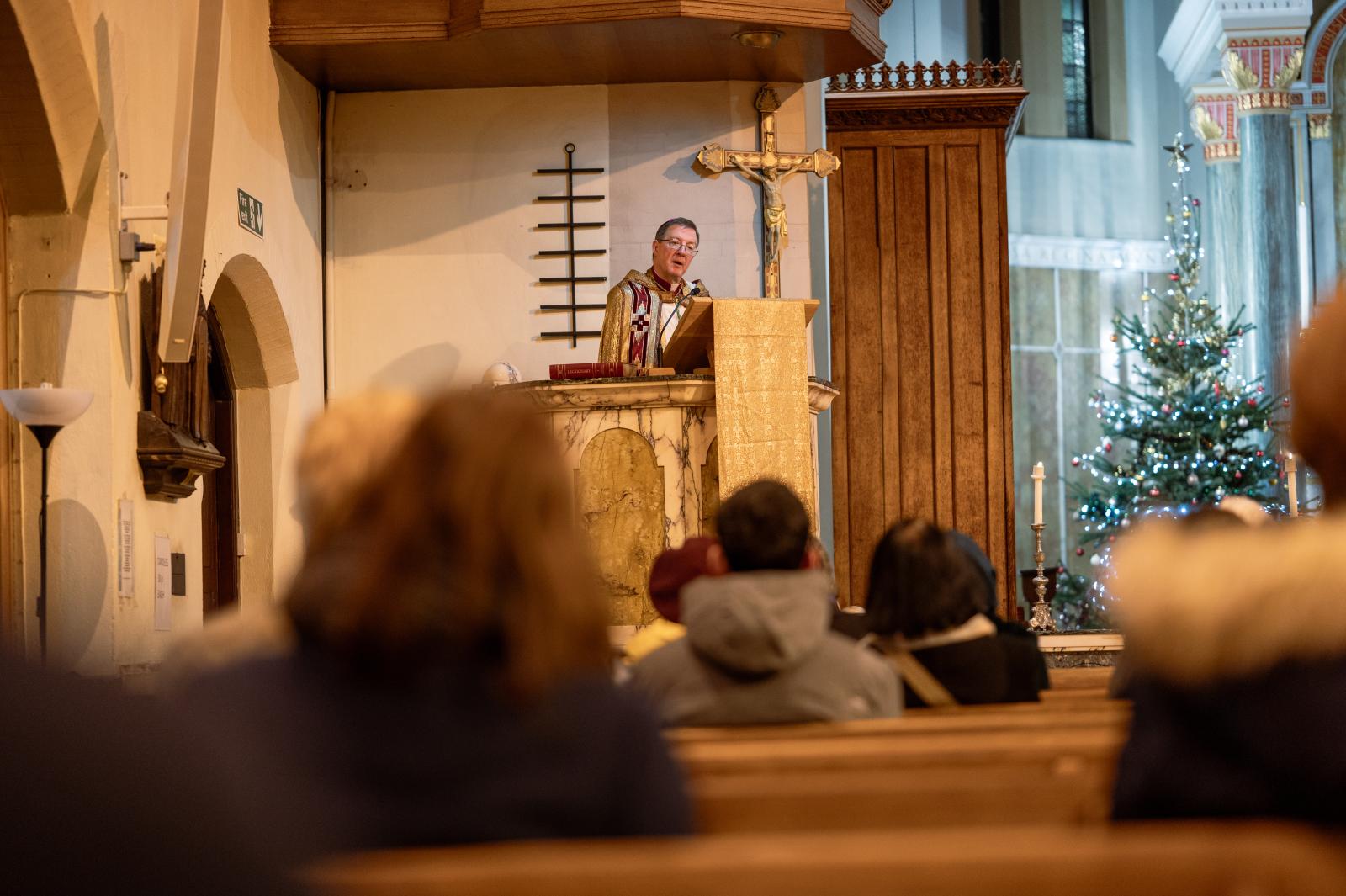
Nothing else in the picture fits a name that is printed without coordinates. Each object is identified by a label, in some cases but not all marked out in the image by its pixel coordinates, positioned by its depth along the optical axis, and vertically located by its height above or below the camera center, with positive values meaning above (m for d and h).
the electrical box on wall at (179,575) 14.67 -0.23
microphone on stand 16.97 +1.26
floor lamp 11.12 +0.45
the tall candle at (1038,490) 14.21 +0.09
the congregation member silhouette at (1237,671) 3.08 -0.17
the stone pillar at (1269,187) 29.06 +3.04
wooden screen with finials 21.82 +1.48
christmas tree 24.65 +0.56
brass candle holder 14.97 -0.51
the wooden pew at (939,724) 4.25 -0.31
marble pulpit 13.37 +0.24
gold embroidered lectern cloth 13.10 +0.54
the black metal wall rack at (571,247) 19.86 +1.77
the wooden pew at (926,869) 2.07 -0.24
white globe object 16.74 +0.81
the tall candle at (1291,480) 15.41 +0.11
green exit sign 16.81 +1.74
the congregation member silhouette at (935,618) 5.70 -0.20
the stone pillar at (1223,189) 29.91 +3.13
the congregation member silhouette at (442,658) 2.85 -0.13
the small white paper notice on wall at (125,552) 13.14 -0.10
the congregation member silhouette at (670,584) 6.79 -0.15
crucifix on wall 18.37 +2.10
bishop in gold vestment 16.92 +1.19
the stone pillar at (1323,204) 30.78 +3.02
